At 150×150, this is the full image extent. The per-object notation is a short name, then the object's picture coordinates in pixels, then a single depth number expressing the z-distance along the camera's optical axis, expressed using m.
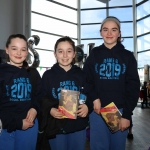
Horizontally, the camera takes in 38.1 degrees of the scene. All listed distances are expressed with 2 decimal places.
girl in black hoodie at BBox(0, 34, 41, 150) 1.45
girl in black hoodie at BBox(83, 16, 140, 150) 1.59
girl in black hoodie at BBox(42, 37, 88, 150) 1.59
